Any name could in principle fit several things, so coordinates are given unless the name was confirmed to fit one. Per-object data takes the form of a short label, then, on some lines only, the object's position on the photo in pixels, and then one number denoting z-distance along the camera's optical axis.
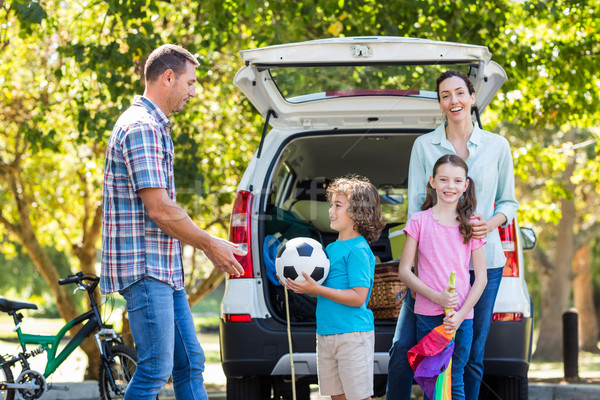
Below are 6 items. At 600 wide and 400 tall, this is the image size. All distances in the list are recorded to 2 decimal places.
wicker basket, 7.86
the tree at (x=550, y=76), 14.03
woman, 6.43
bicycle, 9.12
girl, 6.16
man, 5.26
